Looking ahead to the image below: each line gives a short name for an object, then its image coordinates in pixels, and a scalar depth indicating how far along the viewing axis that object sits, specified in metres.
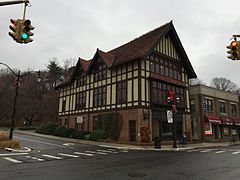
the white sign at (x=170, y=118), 23.36
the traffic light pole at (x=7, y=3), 7.26
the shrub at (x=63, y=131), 33.06
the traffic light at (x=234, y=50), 9.51
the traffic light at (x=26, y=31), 7.96
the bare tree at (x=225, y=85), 79.00
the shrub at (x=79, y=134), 30.43
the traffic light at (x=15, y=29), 7.89
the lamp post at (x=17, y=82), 20.96
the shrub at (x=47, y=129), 37.43
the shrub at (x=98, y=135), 27.84
